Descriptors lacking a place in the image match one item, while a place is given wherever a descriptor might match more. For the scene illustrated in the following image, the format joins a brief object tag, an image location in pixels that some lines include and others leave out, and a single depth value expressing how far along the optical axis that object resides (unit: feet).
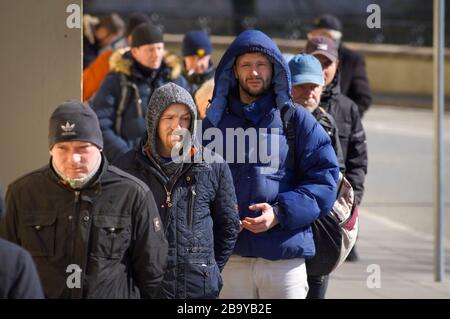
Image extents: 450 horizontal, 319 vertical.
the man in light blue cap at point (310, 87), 49.34
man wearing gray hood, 38.40
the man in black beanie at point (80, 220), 34.40
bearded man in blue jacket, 42.34
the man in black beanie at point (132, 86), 62.95
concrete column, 44.62
